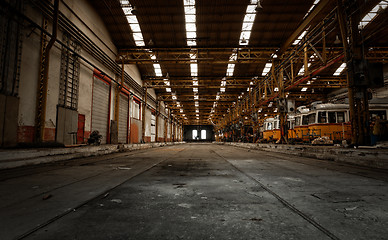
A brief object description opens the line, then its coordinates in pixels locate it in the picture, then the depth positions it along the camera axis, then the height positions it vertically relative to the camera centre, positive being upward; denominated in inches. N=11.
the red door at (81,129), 399.4 +14.6
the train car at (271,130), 674.2 +20.1
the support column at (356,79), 236.1 +68.0
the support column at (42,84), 293.9 +79.8
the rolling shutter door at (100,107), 464.5 +71.7
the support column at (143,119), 810.8 +70.6
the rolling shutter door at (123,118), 611.8 +56.9
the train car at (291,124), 543.2 +32.5
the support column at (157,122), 1036.4 +73.5
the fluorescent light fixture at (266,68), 710.3 +252.9
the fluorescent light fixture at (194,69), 729.1 +258.8
